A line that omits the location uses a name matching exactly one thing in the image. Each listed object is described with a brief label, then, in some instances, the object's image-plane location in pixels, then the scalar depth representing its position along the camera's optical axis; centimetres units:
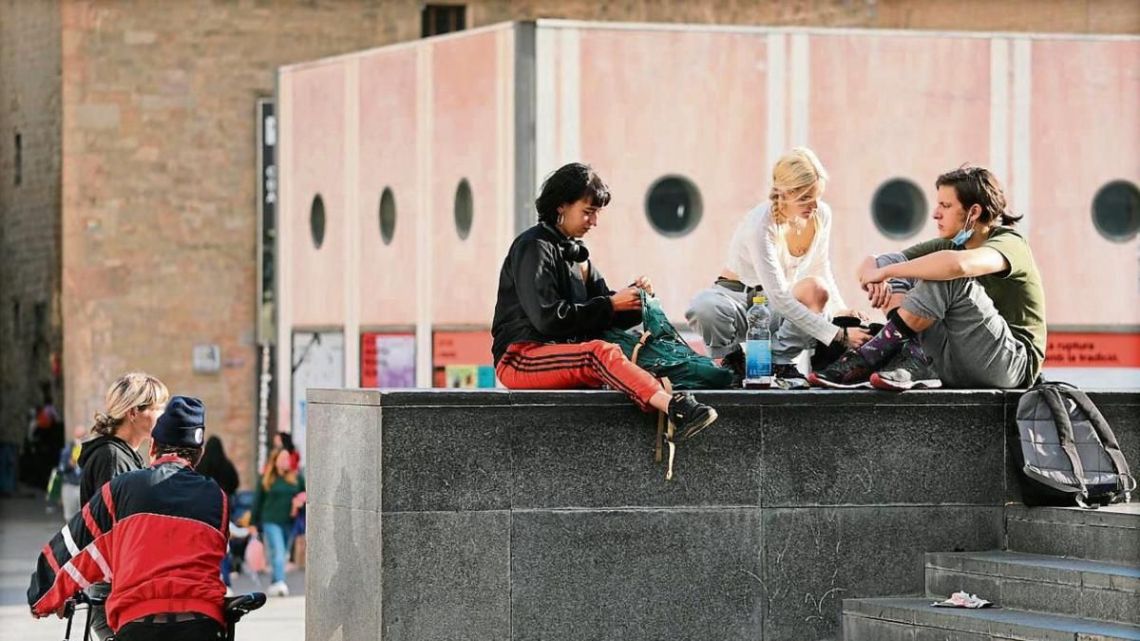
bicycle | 1495
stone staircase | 1712
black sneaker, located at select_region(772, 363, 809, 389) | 1920
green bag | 1862
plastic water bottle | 1920
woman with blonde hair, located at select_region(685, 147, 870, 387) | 2023
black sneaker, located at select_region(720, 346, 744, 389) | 2012
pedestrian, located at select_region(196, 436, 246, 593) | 4122
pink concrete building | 4797
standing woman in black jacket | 1664
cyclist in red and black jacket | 1462
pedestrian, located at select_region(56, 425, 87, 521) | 4285
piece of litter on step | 1811
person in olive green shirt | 1911
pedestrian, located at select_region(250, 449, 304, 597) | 4003
